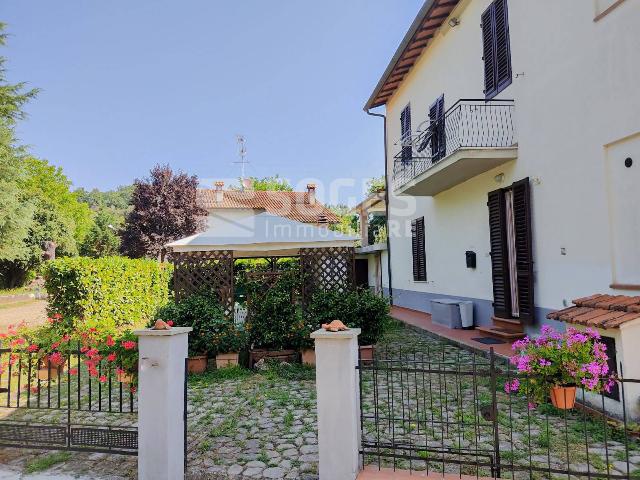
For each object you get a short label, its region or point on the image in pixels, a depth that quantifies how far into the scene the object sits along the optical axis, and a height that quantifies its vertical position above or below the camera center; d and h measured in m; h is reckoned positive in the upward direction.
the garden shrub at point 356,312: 6.74 -0.78
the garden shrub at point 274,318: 6.88 -0.88
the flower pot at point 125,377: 4.13 -1.11
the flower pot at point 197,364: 6.61 -1.56
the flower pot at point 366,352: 6.80 -1.46
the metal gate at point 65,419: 3.62 -1.63
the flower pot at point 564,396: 3.26 -1.09
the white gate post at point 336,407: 3.12 -1.10
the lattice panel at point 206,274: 7.36 -0.10
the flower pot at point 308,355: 6.89 -1.51
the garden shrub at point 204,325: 6.59 -0.95
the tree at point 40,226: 27.14 +3.21
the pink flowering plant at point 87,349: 4.05 -0.95
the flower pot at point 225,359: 6.77 -1.53
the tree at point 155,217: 22.16 +2.86
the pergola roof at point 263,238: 7.41 +0.54
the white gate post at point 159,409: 3.26 -1.15
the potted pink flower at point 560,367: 3.21 -0.86
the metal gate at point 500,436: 3.19 -1.67
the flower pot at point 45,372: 5.96 -1.52
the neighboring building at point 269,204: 31.27 +5.17
